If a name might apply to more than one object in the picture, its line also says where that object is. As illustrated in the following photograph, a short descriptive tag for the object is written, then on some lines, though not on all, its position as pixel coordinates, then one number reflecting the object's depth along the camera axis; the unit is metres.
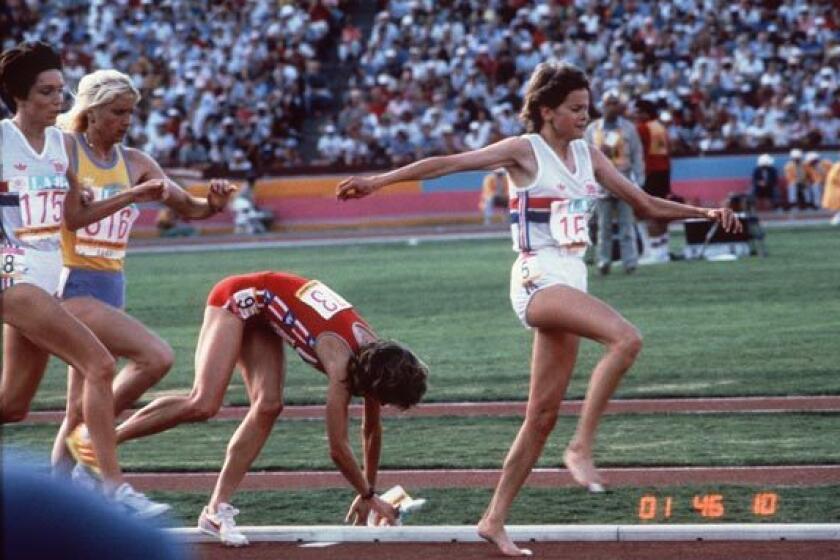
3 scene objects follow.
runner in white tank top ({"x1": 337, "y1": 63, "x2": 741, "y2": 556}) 13.37
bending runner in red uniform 13.92
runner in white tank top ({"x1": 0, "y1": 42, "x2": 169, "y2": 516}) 14.12
